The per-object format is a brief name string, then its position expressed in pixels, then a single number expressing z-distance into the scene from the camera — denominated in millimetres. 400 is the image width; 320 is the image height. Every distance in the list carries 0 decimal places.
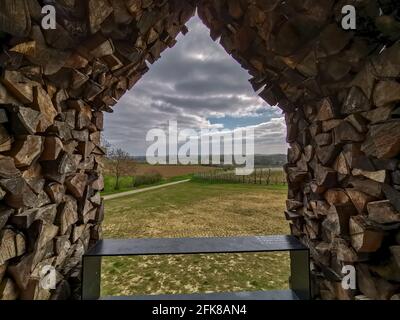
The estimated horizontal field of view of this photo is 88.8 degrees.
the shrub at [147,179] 15042
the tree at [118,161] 12840
